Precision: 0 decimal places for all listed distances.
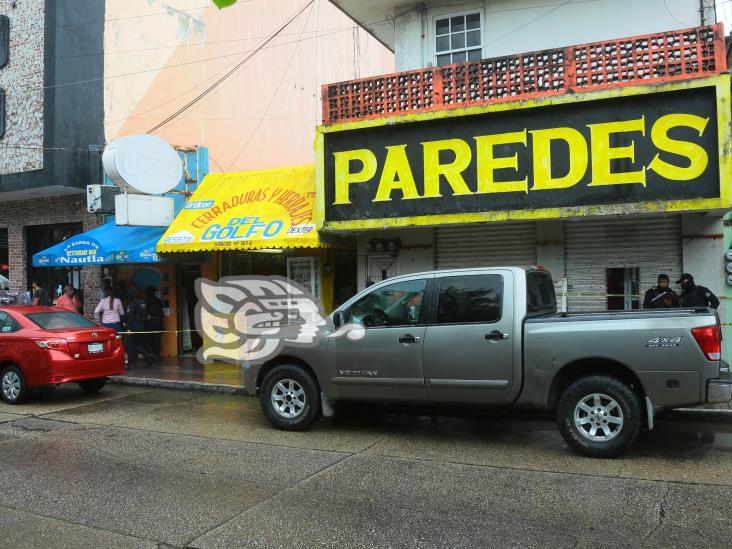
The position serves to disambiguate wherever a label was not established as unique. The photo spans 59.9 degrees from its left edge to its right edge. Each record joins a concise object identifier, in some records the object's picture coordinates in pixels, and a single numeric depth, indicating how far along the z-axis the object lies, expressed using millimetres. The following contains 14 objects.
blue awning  13234
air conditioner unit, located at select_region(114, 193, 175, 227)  13125
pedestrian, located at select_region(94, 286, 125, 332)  13180
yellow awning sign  11516
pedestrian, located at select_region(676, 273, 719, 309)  9383
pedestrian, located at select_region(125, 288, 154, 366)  13367
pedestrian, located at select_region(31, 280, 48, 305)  16375
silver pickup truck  6027
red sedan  9758
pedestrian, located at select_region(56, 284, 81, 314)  14070
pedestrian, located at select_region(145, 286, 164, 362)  14203
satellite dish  13258
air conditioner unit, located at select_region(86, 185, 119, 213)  15016
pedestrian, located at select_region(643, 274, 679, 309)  9406
